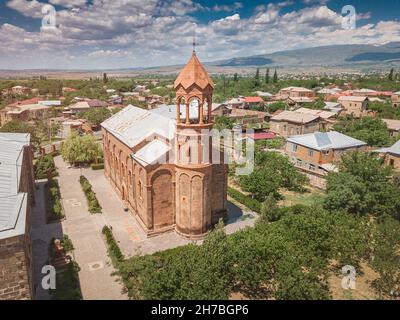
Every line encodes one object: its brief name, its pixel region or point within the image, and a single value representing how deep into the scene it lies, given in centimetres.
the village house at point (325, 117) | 6645
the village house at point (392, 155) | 4225
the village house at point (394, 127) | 5874
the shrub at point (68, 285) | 1897
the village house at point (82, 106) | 8712
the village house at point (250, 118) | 7744
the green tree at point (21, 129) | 4972
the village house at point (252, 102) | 9956
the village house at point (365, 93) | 11288
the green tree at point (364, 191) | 2744
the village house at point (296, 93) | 12198
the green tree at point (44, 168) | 3897
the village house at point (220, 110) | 8556
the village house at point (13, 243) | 1375
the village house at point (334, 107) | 8262
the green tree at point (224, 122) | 6918
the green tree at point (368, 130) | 5016
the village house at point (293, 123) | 6135
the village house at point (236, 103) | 9652
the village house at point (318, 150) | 4106
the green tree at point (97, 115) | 7169
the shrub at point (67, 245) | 2386
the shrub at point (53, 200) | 2936
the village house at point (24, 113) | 7693
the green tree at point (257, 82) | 15054
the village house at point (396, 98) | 10038
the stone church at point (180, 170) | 2333
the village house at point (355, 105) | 8819
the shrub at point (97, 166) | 4300
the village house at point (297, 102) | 9669
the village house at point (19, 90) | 12453
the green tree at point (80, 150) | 4329
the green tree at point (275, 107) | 9131
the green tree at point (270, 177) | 3291
